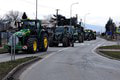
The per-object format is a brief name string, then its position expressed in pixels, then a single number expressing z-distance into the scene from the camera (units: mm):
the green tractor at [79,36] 53125
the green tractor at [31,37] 23312
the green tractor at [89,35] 71906
